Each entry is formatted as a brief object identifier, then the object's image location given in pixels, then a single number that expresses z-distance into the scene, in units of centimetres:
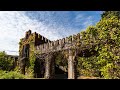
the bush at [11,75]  445
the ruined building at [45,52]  717
